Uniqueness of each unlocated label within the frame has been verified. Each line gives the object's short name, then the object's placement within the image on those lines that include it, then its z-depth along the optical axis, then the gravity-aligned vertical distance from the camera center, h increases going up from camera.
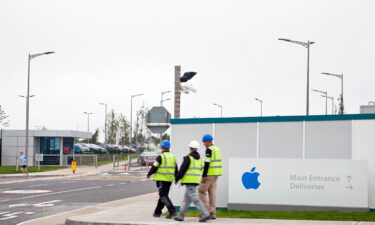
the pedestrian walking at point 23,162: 43.59 -1.75
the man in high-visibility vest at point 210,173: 15.34 -0.81
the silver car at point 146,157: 61.42 -1.89
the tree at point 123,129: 111.94 +1.24
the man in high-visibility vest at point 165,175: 15.51 -0.88
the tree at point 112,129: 108.95 +1.17
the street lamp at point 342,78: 54.41 +5.04
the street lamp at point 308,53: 40.31 +5.14
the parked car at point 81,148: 87.96 -1.64
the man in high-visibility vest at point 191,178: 14.79 -0.90
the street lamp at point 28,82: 48.20 +3.82
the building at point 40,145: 59.66 -0.84
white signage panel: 16.02 -1.06
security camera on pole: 18.67 +1.40
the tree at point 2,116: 77.44 +2.18
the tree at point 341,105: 56.73 +2.92
